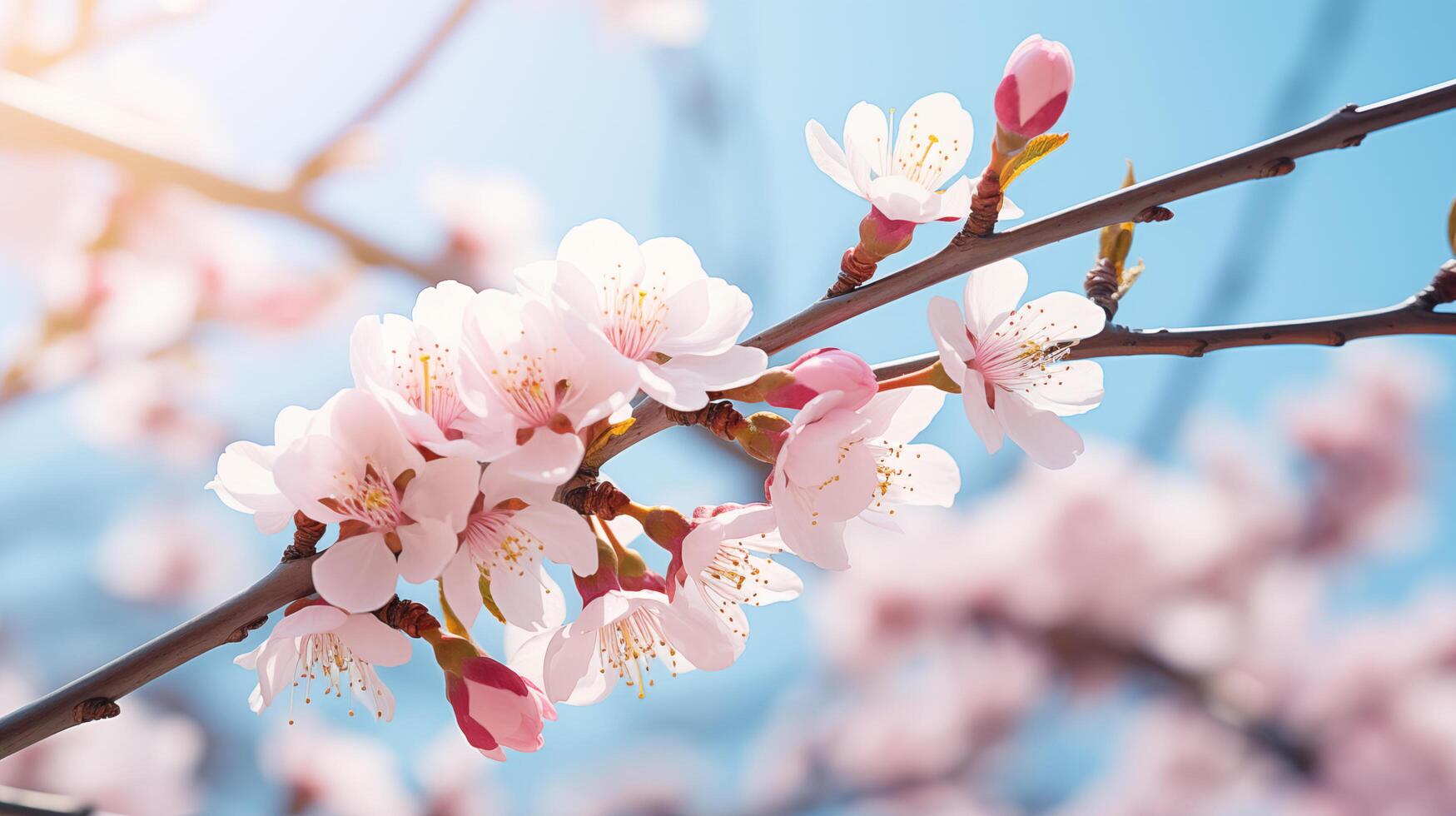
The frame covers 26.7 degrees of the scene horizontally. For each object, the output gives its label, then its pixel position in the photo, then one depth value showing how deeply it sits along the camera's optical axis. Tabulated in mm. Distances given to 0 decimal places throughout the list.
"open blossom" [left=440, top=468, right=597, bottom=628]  442
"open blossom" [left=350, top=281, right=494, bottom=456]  447
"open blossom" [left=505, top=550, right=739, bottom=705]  459
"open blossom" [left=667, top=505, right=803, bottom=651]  453
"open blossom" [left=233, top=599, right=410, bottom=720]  444
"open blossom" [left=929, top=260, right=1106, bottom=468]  465
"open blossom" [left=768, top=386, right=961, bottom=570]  447
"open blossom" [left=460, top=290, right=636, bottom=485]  439
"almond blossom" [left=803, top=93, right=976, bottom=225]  467
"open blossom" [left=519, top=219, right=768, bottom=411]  447
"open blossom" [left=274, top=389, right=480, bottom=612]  439
